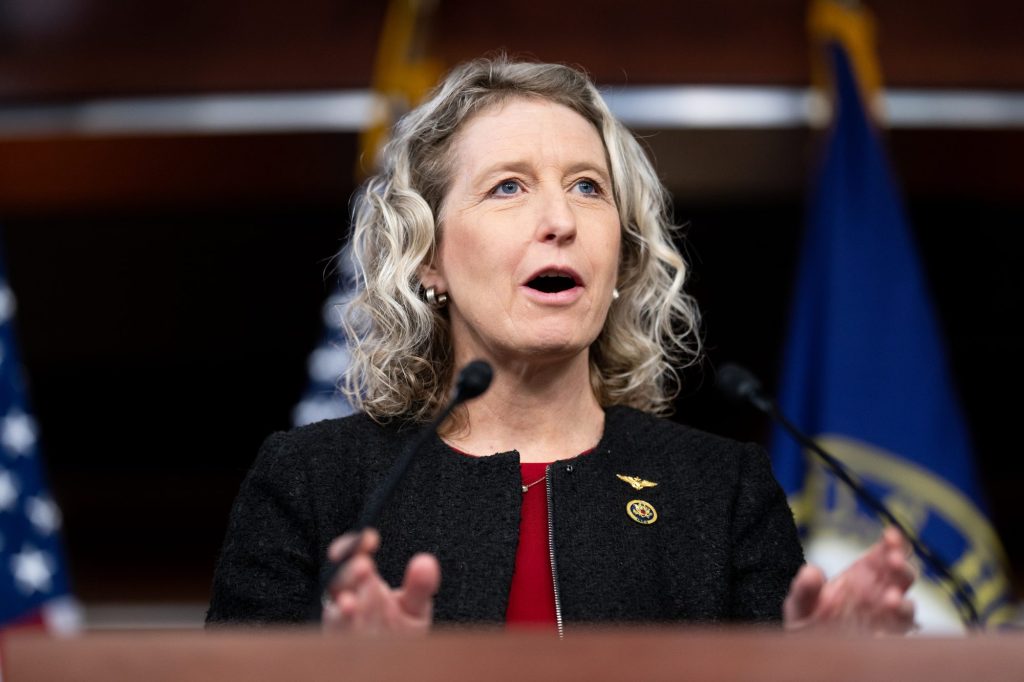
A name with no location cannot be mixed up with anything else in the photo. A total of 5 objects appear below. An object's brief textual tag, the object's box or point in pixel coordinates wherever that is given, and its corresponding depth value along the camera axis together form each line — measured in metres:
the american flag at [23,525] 2.95
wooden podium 1.66
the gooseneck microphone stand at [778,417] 1.88
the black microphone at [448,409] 1.85
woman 1.95
